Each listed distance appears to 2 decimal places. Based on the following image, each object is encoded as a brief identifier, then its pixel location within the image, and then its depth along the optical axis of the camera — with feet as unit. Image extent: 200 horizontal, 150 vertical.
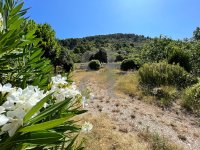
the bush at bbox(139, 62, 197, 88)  18.82
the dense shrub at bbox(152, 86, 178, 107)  14.75
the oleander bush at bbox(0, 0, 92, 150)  1.22
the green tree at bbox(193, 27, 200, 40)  50.20
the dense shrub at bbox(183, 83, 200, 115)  13.87
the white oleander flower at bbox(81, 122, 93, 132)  3.75
